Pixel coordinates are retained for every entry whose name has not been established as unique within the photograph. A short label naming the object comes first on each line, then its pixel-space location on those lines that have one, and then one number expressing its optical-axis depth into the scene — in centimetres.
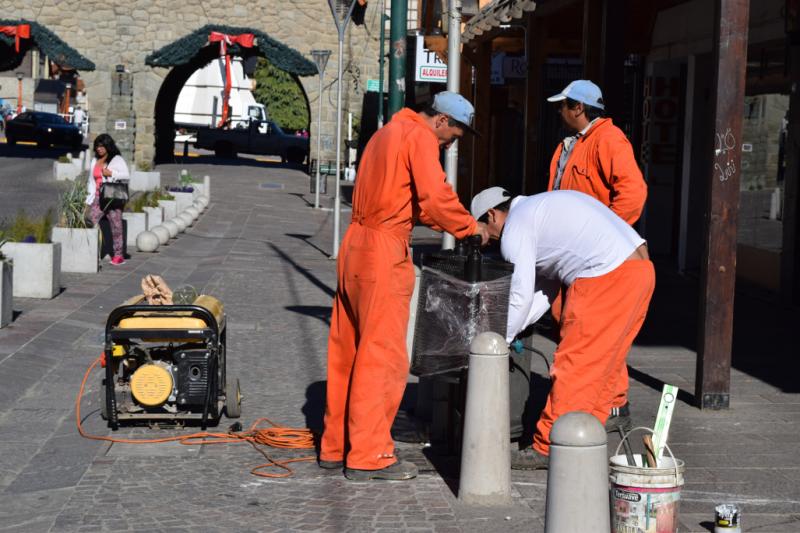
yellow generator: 766
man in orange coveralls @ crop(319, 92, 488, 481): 674
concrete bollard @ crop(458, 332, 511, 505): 619
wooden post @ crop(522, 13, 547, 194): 1821
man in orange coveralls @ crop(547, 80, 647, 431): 802
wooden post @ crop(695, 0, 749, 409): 866
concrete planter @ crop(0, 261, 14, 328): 1092
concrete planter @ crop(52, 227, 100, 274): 1552
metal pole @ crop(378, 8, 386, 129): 3897
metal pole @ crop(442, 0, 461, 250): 1017
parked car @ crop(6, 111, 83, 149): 5478
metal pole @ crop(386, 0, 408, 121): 1224
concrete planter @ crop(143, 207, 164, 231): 2073
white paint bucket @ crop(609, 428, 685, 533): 536
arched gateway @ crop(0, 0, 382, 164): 4309
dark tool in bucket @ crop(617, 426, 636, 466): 546
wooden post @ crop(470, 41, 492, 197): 2188
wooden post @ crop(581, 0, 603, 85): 1419
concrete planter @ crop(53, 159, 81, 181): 3519
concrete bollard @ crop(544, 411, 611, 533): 468
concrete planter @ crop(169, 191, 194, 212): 2505
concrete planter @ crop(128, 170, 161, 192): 3192
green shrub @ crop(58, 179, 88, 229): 1588
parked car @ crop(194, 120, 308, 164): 5566
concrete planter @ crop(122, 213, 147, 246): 1962
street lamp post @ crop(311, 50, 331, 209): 2869
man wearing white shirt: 686
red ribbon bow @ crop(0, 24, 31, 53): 4272
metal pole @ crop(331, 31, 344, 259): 1928
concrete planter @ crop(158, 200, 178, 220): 2280
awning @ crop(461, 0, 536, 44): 1395
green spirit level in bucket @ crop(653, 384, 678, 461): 553
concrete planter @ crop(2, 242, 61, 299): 1298
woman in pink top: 1645
